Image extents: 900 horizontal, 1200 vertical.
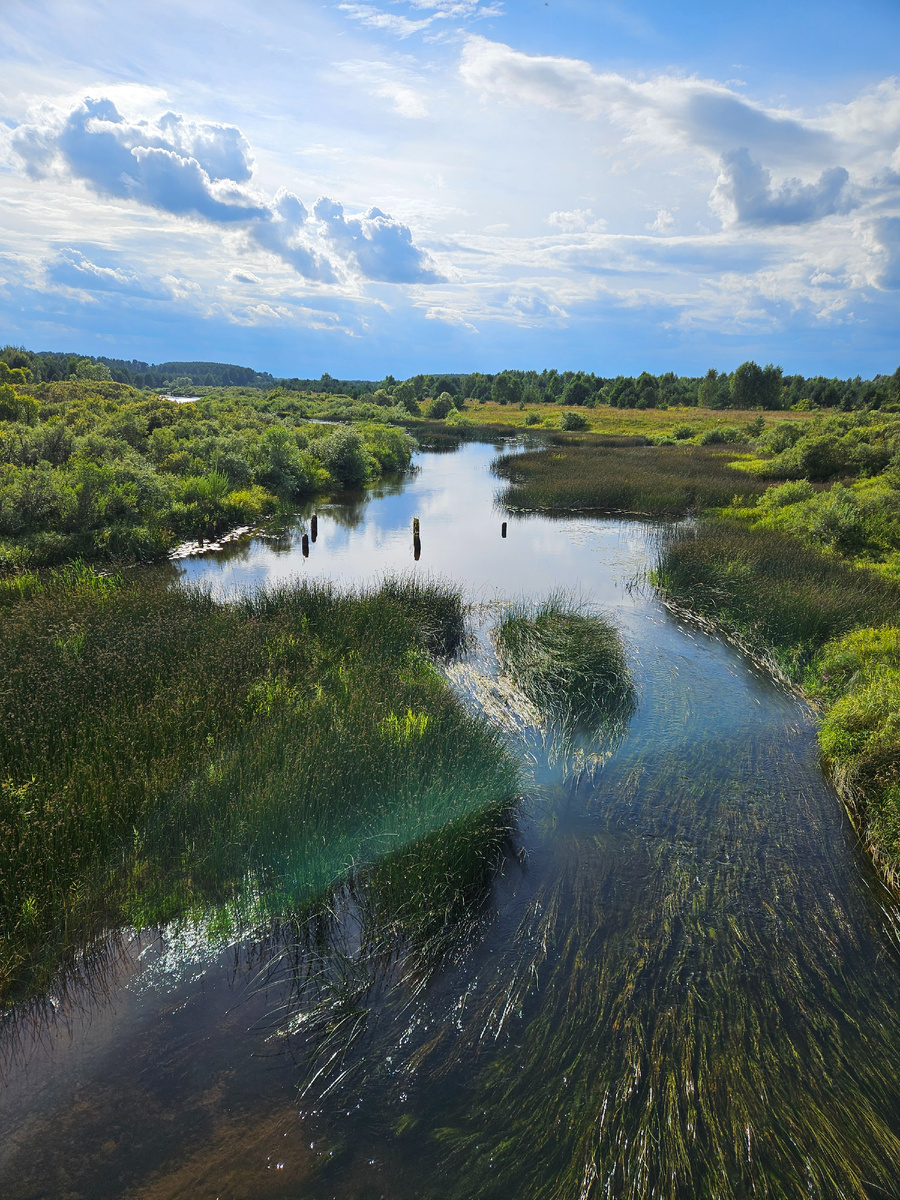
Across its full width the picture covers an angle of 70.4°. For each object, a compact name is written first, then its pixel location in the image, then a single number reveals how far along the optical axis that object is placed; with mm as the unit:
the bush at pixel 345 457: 36406
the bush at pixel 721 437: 55312
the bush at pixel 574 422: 69250
